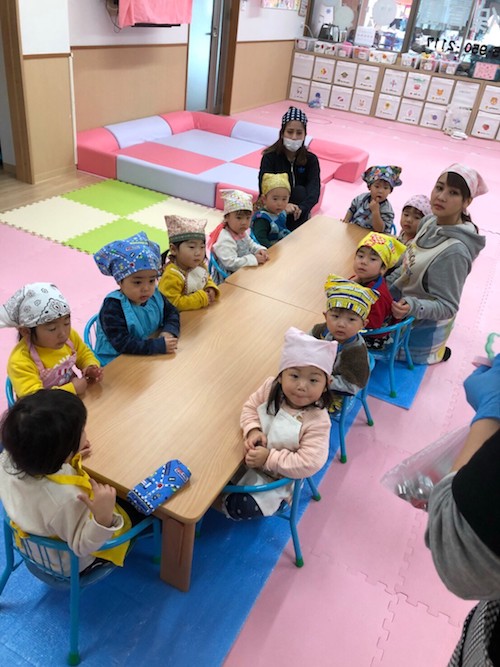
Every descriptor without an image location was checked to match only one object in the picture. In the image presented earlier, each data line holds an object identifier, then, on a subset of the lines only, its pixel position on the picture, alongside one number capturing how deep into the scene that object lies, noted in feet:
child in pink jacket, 5.63
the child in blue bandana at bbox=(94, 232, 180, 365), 6.65
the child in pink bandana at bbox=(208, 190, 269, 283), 9.26
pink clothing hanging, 18.01
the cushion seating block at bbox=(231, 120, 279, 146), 22.95
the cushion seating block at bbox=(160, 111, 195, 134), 22.81
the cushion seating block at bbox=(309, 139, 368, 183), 20.97
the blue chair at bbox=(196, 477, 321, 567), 5.39
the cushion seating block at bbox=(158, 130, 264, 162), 20.74
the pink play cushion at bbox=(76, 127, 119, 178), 17.99
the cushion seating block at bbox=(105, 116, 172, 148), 19.85
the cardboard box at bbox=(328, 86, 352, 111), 32.78
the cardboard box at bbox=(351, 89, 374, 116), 32.37
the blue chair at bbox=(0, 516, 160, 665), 4.69
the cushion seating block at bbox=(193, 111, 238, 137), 23.68
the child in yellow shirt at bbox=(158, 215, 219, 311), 7.79
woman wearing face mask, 11.62
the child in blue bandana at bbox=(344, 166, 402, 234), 11.17
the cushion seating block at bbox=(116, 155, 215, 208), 16.92
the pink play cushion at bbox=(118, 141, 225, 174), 18.49
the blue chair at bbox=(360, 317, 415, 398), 8.46
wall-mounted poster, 27.97
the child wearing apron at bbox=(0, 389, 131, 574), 4.17
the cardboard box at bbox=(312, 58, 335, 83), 32.40
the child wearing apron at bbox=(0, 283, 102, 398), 5.68
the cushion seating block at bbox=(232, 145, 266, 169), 19.72
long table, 5.24
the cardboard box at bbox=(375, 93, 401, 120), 31.86
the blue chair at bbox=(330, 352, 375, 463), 7.64
